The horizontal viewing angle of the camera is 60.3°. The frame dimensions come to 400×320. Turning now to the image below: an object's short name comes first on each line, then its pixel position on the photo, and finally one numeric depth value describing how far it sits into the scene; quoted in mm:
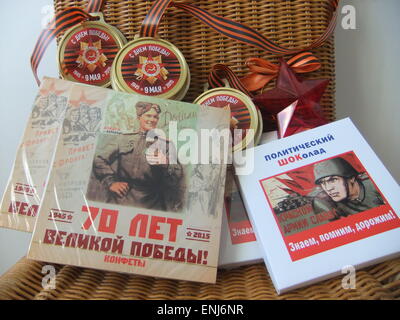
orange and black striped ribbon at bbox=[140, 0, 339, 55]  793
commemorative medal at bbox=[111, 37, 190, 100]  765
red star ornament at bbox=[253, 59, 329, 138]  769
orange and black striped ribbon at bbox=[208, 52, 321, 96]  818
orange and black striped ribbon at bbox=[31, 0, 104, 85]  799
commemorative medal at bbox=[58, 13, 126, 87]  805
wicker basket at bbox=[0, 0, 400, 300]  837
